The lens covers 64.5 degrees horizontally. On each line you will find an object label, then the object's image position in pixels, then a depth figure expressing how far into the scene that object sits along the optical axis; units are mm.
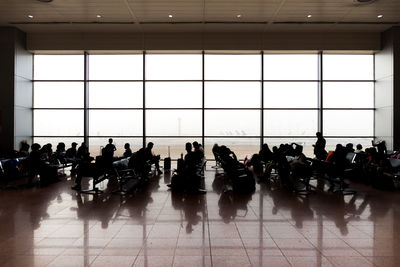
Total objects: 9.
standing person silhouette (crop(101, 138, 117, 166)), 7215
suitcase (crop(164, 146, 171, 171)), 12697
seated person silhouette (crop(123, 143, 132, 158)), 11212
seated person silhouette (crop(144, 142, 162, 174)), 9997
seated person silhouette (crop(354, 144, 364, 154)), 10340
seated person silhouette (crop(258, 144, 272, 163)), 10906
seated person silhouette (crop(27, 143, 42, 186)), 7996
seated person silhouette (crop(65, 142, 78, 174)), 11258
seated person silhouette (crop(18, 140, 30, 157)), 12391
